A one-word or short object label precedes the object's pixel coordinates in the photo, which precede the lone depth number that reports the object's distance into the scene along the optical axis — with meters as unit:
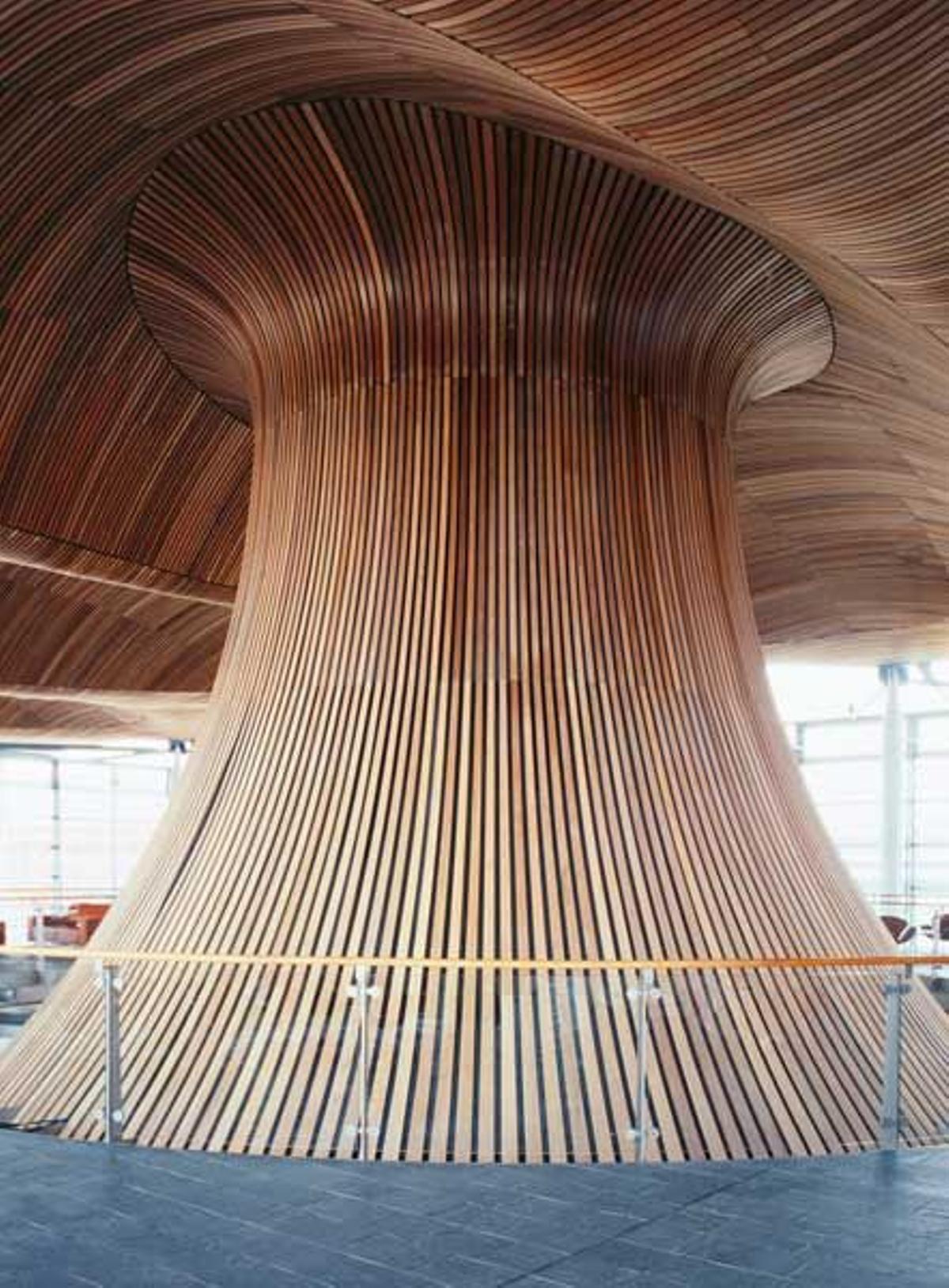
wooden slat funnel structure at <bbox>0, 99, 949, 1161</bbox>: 5.46
